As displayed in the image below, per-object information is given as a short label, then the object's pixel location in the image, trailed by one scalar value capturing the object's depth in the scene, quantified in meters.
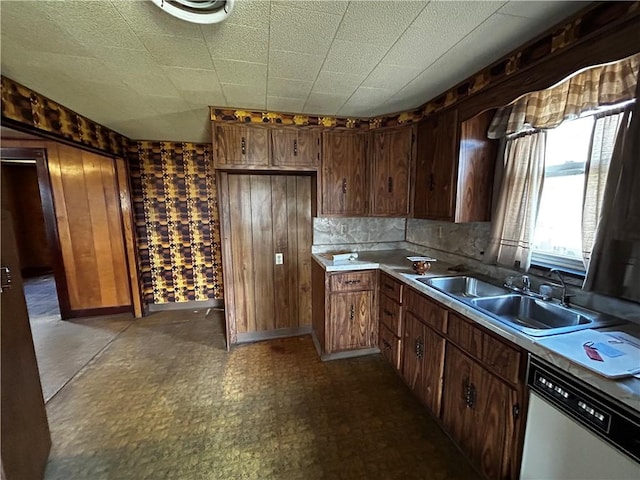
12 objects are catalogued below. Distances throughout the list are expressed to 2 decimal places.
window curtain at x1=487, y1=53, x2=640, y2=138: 1.28
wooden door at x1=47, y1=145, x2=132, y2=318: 3.41
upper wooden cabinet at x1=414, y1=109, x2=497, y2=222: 2.03
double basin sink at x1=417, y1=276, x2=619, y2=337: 1.32
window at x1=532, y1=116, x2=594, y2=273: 1.60
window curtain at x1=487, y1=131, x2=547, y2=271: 1.78
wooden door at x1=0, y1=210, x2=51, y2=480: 1.29
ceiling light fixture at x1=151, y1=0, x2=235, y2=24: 1.14
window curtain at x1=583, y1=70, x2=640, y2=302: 1.23
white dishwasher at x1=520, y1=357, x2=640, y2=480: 0.88
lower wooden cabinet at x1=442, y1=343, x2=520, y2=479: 1.30
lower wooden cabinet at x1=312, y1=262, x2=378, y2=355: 2.54
